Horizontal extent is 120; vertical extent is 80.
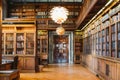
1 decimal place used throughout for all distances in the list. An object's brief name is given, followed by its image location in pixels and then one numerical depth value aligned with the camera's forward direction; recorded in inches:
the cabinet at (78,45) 353.2
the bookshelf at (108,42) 137.3
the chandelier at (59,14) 215.1
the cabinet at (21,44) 228.7
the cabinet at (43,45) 339.1
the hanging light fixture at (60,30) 293.4
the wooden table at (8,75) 116.1
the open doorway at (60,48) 402.0
